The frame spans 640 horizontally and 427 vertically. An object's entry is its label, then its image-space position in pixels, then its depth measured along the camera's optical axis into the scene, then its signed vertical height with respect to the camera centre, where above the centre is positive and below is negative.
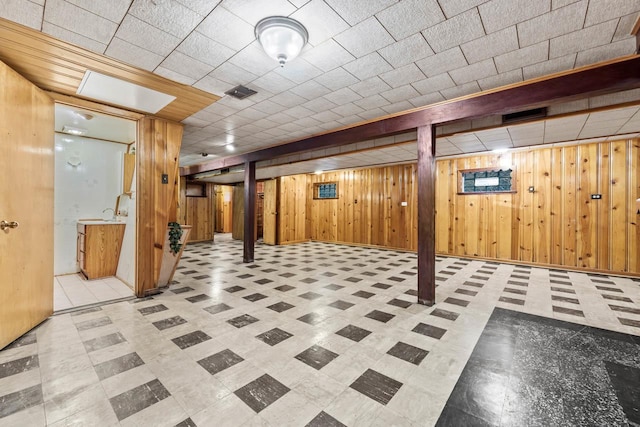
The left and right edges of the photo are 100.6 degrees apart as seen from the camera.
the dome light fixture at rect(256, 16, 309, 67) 1.94 +1.35
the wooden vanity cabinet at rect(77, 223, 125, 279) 4.36 -0.62
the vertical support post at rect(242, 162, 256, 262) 6.14 +0.09
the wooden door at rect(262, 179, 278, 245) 9.07 +0.04
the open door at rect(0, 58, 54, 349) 2.30 +0.06
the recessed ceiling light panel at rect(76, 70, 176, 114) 2.78 +1.38
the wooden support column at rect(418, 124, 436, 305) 3.50 +0.04
